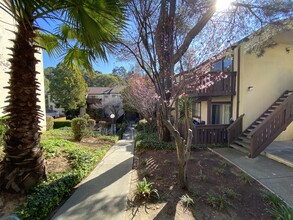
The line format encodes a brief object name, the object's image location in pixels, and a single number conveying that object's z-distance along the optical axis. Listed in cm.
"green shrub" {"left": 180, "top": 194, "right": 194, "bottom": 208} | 384
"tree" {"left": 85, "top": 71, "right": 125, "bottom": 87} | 4803
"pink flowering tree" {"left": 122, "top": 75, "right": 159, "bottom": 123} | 1256
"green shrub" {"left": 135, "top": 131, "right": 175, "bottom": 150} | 803
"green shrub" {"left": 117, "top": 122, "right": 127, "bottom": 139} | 1496
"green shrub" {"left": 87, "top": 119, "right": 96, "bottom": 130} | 1332
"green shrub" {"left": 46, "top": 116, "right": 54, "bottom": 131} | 1361
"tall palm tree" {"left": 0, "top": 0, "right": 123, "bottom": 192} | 380
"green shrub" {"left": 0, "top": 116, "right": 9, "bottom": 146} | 672
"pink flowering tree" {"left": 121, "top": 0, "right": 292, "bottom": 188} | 470
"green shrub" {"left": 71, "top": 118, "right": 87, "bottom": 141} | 973
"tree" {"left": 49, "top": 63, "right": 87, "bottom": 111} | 2645
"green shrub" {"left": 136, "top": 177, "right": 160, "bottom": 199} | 406
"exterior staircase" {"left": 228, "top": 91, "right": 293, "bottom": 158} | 741
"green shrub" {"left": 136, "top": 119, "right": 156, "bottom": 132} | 1374
